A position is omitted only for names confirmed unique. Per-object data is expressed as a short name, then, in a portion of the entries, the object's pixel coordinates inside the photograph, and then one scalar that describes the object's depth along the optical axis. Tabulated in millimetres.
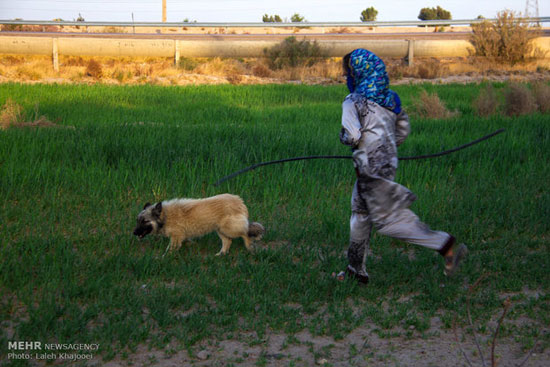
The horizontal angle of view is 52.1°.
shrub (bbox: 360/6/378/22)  67050
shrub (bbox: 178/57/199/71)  25297
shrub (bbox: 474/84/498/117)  15477
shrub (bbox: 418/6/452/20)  61406
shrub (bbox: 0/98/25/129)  12336
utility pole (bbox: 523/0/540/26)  26703
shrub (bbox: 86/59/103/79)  23423
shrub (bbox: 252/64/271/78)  25812
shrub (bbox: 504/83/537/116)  15734
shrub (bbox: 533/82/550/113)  16406
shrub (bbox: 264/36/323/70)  27281
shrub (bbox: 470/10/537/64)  25641
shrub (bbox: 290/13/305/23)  54119
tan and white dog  6406
